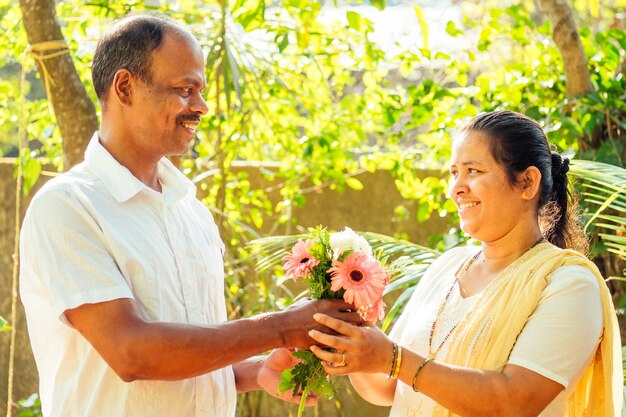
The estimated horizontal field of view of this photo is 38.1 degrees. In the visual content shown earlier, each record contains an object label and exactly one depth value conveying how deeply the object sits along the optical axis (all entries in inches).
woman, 89.1
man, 82.7
